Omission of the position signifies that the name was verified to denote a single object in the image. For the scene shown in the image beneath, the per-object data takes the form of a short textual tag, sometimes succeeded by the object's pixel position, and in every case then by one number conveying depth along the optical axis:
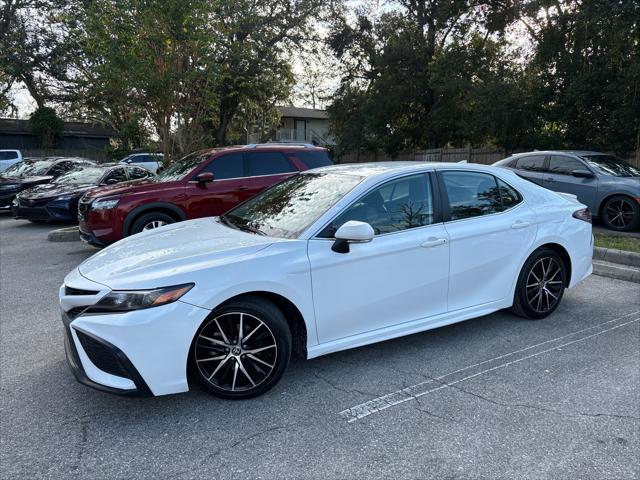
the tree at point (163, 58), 10.82
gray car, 9.83
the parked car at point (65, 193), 11.82
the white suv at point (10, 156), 22.97
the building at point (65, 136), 33.84
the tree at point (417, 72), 21.09
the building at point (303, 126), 42.75
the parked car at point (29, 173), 14.65
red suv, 7.85
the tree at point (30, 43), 28.56
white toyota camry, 3.20
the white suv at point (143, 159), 24.86
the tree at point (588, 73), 14.87
